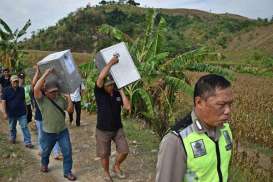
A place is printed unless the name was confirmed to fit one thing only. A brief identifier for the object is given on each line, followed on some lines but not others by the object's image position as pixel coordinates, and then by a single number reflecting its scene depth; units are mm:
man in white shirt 6610
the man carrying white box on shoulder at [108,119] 3892
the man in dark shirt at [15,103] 5421
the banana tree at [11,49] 13152
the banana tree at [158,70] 6350
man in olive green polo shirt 4068
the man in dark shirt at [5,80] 6966
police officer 1536
